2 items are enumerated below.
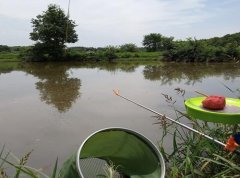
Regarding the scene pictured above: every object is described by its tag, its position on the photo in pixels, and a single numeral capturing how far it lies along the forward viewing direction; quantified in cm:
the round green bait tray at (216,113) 82
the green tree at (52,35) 1014
